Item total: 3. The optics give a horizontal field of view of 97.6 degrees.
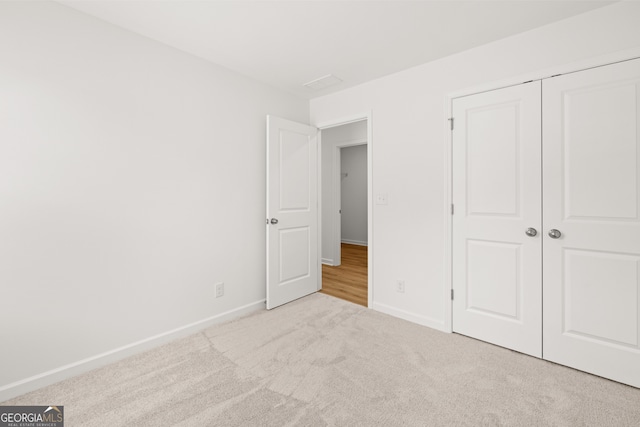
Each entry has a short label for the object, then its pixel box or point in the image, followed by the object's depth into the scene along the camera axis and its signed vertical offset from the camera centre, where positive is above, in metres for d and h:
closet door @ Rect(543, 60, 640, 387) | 1.80 -0.07
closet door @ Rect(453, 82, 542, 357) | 2.14 -0.06
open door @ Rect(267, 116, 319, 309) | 3.09 +0.00
